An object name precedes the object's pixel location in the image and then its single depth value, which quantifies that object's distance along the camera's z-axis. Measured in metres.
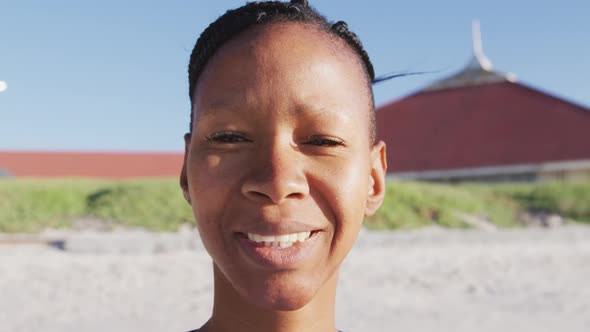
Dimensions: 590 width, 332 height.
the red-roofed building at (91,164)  19.19
